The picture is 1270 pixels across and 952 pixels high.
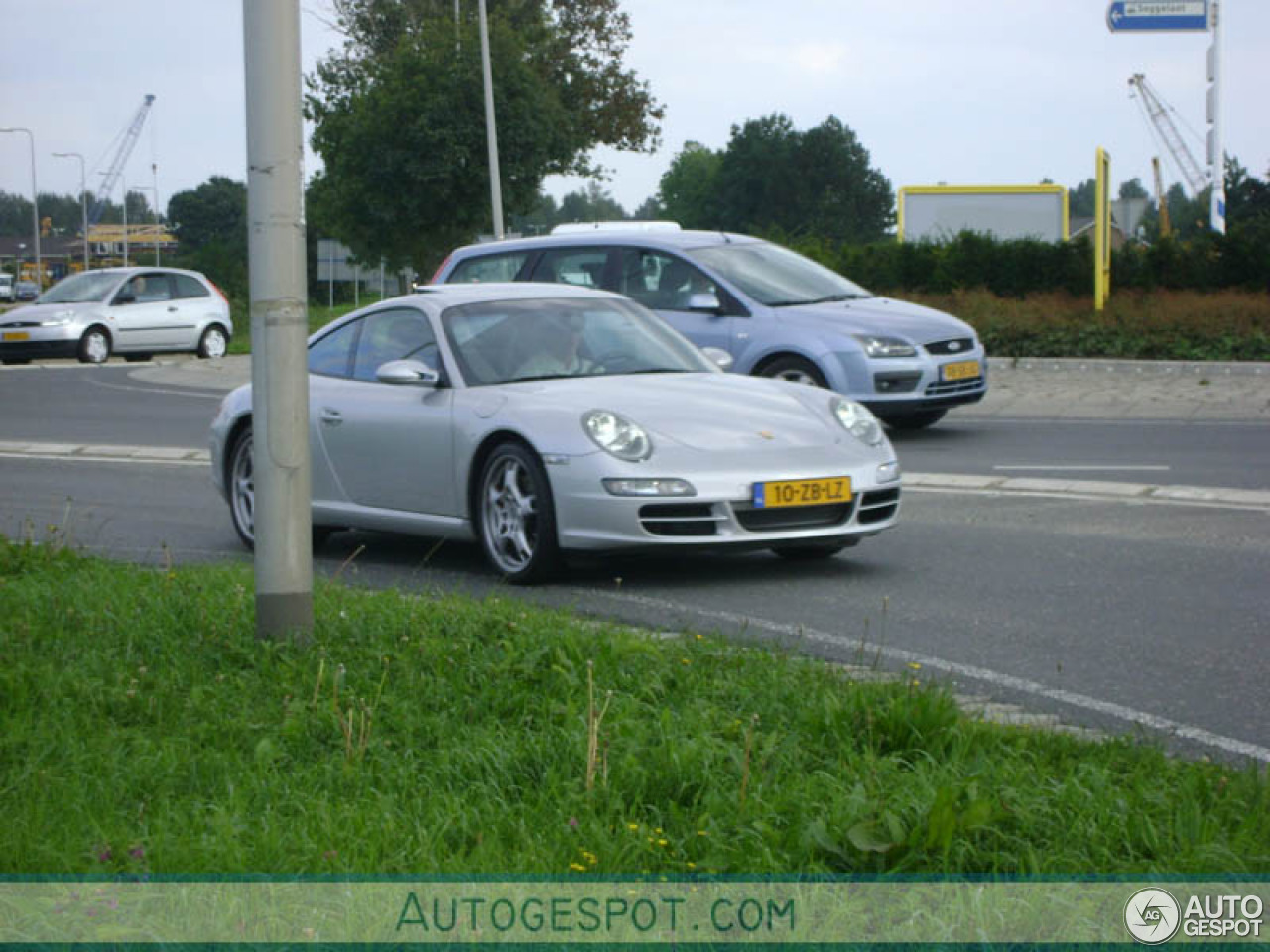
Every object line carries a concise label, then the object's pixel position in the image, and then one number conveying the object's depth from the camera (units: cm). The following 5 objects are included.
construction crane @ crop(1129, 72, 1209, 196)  13062
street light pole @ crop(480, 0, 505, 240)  4241
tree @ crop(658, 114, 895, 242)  11994
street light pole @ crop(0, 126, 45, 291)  8675
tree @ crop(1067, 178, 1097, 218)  18772
